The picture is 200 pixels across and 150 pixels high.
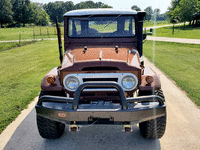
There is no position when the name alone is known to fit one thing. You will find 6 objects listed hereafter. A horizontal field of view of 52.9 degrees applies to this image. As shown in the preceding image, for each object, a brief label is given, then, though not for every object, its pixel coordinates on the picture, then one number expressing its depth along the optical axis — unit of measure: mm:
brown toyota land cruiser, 2781
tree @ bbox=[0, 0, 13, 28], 78131
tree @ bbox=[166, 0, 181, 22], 57438
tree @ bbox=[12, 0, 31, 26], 88500
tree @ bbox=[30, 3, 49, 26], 91306
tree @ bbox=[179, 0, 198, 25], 42469
